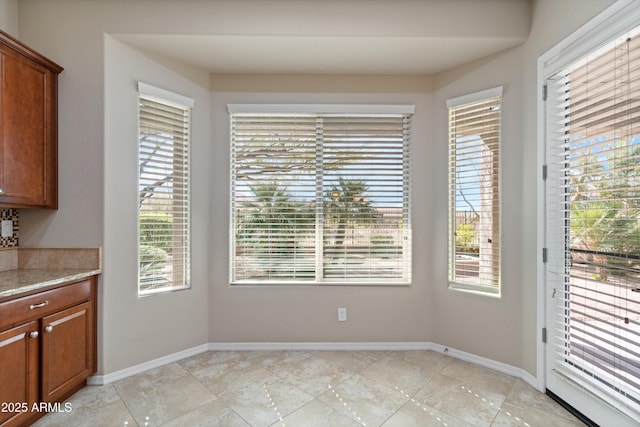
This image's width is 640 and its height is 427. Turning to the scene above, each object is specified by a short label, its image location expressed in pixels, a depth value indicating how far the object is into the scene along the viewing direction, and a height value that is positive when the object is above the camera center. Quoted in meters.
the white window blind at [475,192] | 2.52 +0.18
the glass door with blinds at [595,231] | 1.62 -0.12
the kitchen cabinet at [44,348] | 1.64 -0.86
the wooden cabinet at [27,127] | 1.89 +0.58
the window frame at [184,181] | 2.54 +0.27
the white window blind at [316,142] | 2.81 +0.52
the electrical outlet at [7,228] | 2.14 -0.12
